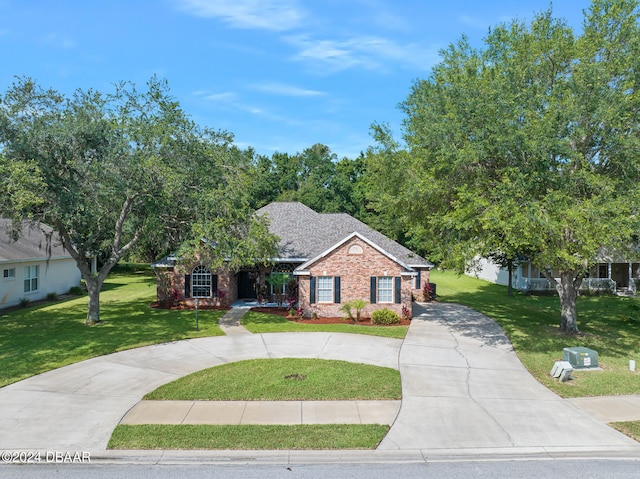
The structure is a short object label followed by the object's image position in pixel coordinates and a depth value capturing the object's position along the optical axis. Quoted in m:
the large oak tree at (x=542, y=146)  14.99
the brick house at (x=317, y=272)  22.67
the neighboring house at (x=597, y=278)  35.81
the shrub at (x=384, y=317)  21.66
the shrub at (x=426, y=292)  29.70
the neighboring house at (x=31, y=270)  24.95
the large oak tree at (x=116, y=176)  17.53
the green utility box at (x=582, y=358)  14.62
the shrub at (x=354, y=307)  22.23
